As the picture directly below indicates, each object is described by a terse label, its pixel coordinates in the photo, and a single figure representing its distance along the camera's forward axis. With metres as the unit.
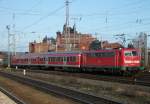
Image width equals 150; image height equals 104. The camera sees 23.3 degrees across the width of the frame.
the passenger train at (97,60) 39.09
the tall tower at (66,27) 53.38
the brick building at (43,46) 135.00
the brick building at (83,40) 123.10
